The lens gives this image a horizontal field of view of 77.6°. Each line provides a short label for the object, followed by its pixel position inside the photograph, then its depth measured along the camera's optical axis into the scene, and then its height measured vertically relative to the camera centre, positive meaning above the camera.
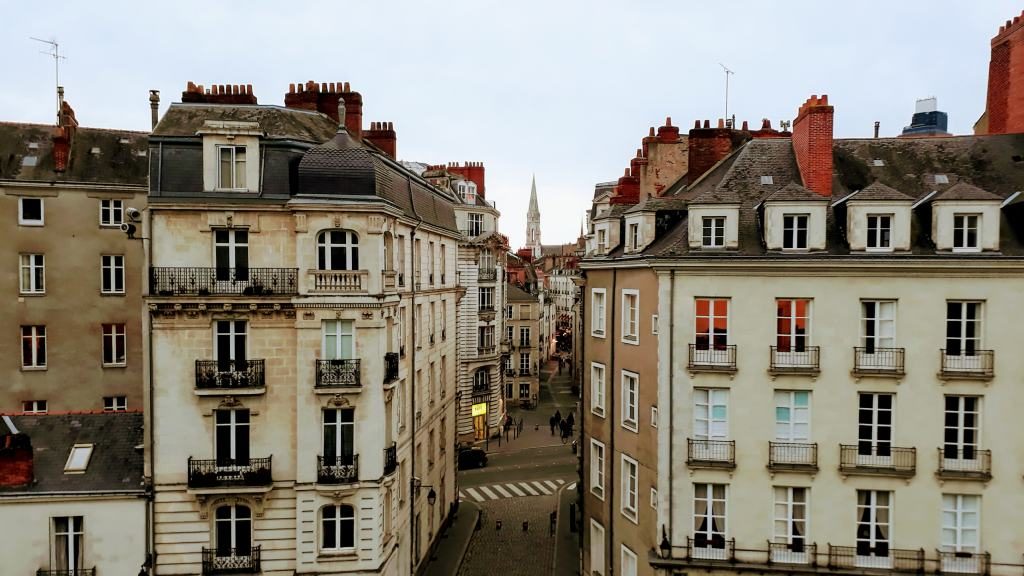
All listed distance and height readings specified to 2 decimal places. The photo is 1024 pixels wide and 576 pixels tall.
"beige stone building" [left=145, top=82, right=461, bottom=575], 25.56 -3.00
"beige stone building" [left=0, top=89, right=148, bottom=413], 33.84 +0.08
